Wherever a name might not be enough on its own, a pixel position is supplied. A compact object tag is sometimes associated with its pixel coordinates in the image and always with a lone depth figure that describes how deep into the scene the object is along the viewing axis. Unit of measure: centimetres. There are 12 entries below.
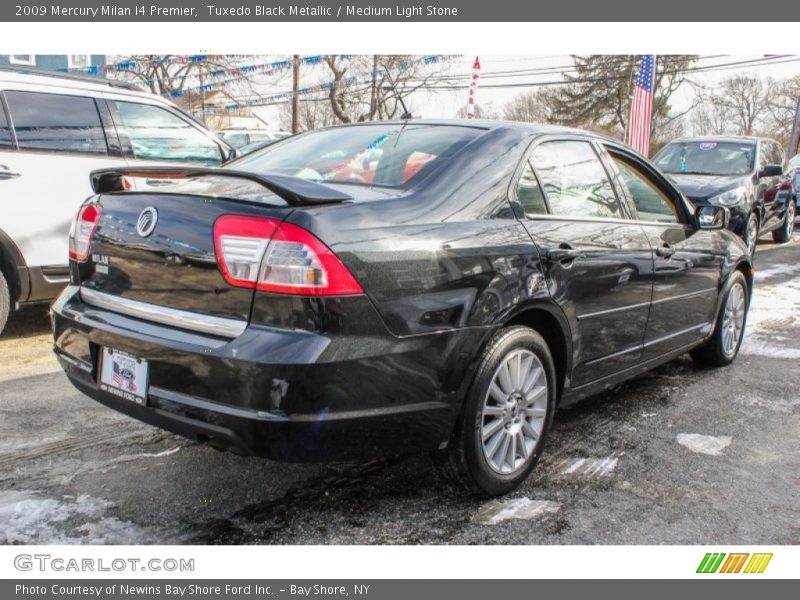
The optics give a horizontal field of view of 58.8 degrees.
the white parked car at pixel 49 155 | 508
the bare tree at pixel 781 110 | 4979
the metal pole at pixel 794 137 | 2991
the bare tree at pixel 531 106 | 4891
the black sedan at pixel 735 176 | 925
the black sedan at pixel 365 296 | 229
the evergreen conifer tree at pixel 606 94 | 4256
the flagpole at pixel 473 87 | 1403
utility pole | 2531
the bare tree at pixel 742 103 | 5031
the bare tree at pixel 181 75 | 2484
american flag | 1372
